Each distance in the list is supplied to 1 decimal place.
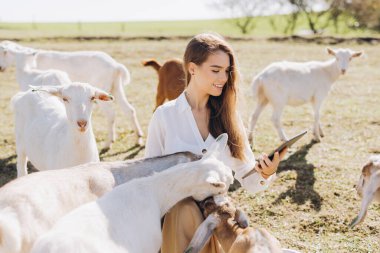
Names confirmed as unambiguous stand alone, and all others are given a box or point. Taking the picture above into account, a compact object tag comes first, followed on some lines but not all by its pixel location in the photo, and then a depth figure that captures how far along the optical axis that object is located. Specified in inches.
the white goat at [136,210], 111.8
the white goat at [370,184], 152.7
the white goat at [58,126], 211.9
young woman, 152.7
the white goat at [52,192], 119.9
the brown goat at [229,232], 121.3
